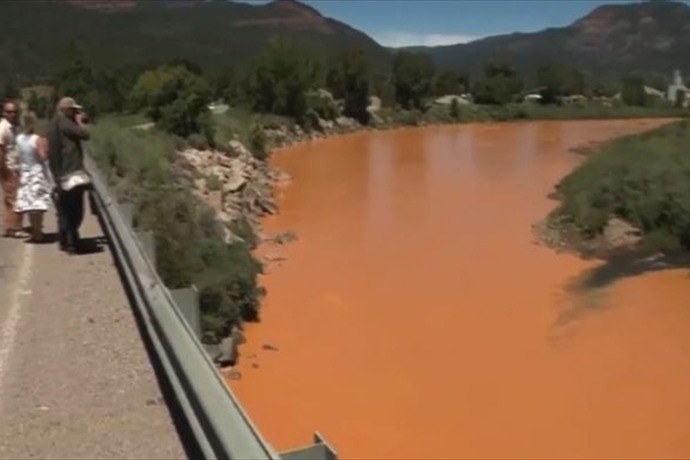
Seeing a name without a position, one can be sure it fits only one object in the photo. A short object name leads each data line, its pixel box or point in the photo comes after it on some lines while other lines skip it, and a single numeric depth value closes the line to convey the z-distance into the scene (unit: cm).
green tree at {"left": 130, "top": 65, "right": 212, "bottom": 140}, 3641
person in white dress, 995
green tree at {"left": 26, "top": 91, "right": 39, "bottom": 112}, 4538
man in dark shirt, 899
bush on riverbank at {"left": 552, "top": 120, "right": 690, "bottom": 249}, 2280
